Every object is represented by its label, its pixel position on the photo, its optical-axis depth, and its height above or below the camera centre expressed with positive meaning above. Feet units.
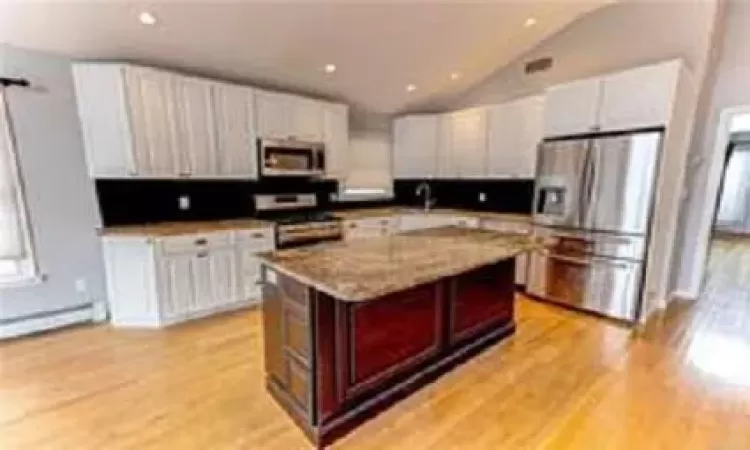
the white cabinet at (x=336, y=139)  16.84 +1.52
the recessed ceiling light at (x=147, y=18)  9.98 +3.83
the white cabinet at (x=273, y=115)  14.65 +2.17
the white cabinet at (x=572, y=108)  13.04 +2.30
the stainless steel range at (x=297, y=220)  14.64 -1.69
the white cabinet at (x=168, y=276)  11.88 -3.11
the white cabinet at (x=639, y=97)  11.51 +2.37
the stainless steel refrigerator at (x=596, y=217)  12.00 -1.28
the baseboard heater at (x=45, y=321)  11.41 -4.34
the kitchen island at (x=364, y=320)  7.00 -2.90
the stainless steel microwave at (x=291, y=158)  14.93 +0.63
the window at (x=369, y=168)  19.07 +0.32
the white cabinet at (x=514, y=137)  15.72 +1.59
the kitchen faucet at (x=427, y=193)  20.11 -0.86
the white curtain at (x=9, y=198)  10.90 -0.71
